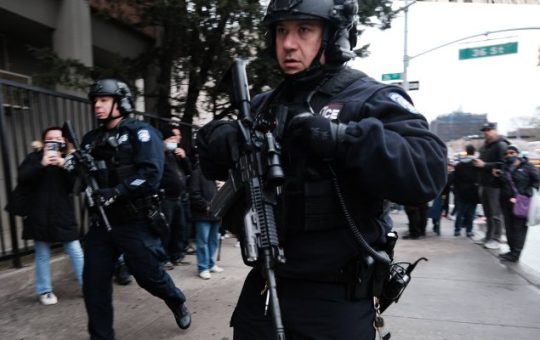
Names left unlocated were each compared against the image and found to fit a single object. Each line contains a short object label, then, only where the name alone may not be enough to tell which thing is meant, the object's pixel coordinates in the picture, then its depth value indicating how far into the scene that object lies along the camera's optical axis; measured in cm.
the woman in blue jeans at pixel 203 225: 567
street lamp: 1688
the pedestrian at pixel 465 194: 886
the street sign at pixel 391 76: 1773
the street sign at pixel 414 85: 1702
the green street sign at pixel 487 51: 1441
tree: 645
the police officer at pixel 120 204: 313
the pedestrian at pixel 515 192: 654
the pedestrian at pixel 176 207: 582
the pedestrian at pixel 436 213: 931
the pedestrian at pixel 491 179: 741
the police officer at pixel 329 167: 147
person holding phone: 419
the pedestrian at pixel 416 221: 916
